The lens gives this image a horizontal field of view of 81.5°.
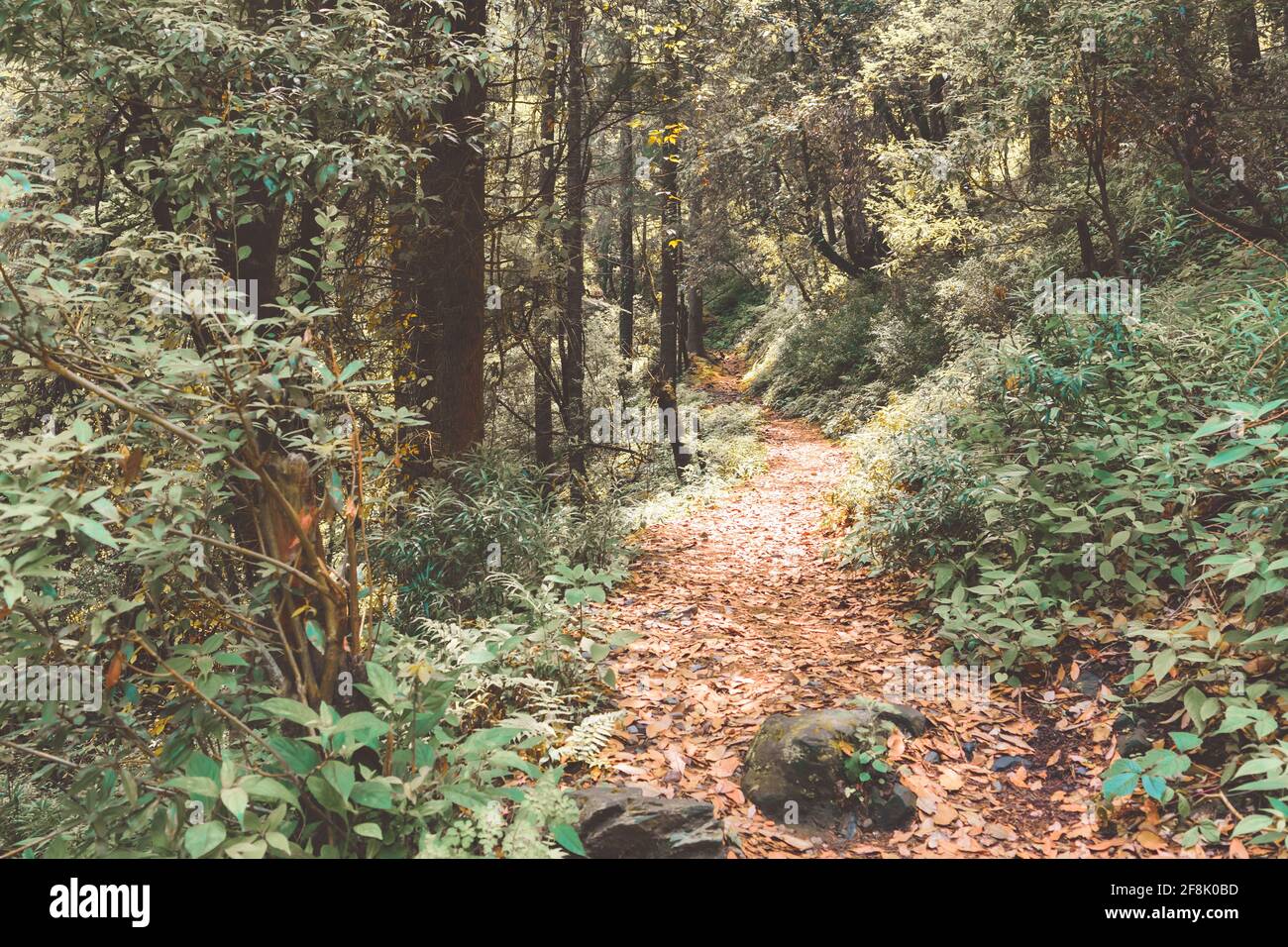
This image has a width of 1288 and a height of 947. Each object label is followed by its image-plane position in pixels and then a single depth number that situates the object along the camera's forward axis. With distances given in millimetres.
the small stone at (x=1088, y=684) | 4603
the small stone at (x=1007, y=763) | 4277
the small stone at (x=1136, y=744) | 4020
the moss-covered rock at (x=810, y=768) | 3951
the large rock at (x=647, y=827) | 3262
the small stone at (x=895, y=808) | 3898
